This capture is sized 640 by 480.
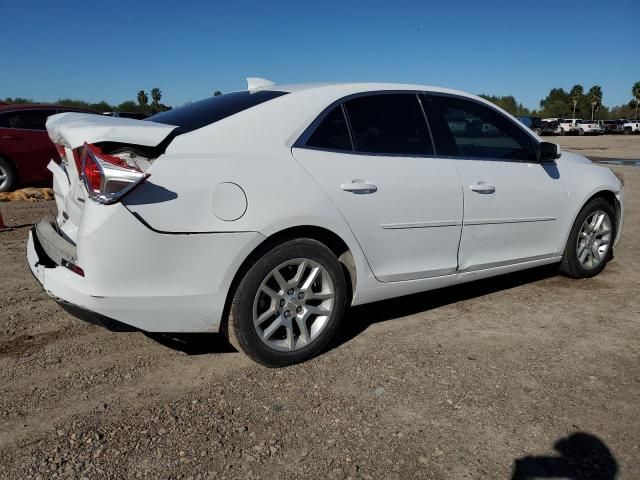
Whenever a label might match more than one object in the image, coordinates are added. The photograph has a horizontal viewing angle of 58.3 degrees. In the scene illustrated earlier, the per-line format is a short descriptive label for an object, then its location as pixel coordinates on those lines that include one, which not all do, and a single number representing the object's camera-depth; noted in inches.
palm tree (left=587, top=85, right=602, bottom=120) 3700.8
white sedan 111.0
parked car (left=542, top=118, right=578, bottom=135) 2025.0
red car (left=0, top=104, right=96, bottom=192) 373.1
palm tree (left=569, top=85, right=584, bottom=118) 3732.3
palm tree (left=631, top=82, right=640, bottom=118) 3437.5
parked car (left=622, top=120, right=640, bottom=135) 2118.6
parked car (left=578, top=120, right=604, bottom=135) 2017.7
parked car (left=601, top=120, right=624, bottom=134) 2139.5
